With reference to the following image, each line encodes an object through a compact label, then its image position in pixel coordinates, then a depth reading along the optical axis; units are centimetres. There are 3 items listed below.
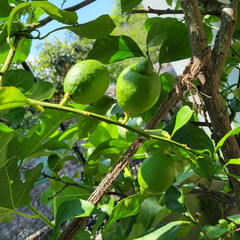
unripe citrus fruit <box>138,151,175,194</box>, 37
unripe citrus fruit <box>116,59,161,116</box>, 32
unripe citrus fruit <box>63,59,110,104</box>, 32
